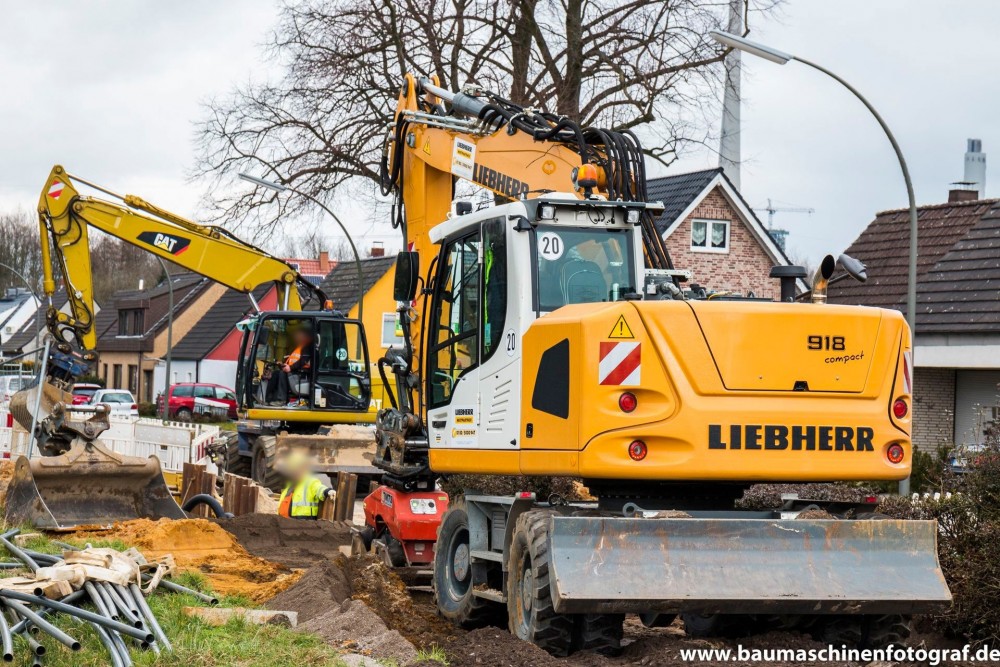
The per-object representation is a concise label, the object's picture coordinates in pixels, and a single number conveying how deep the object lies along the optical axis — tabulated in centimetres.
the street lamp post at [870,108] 1697
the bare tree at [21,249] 9025
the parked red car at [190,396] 5303
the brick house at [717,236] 3441
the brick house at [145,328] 6594
